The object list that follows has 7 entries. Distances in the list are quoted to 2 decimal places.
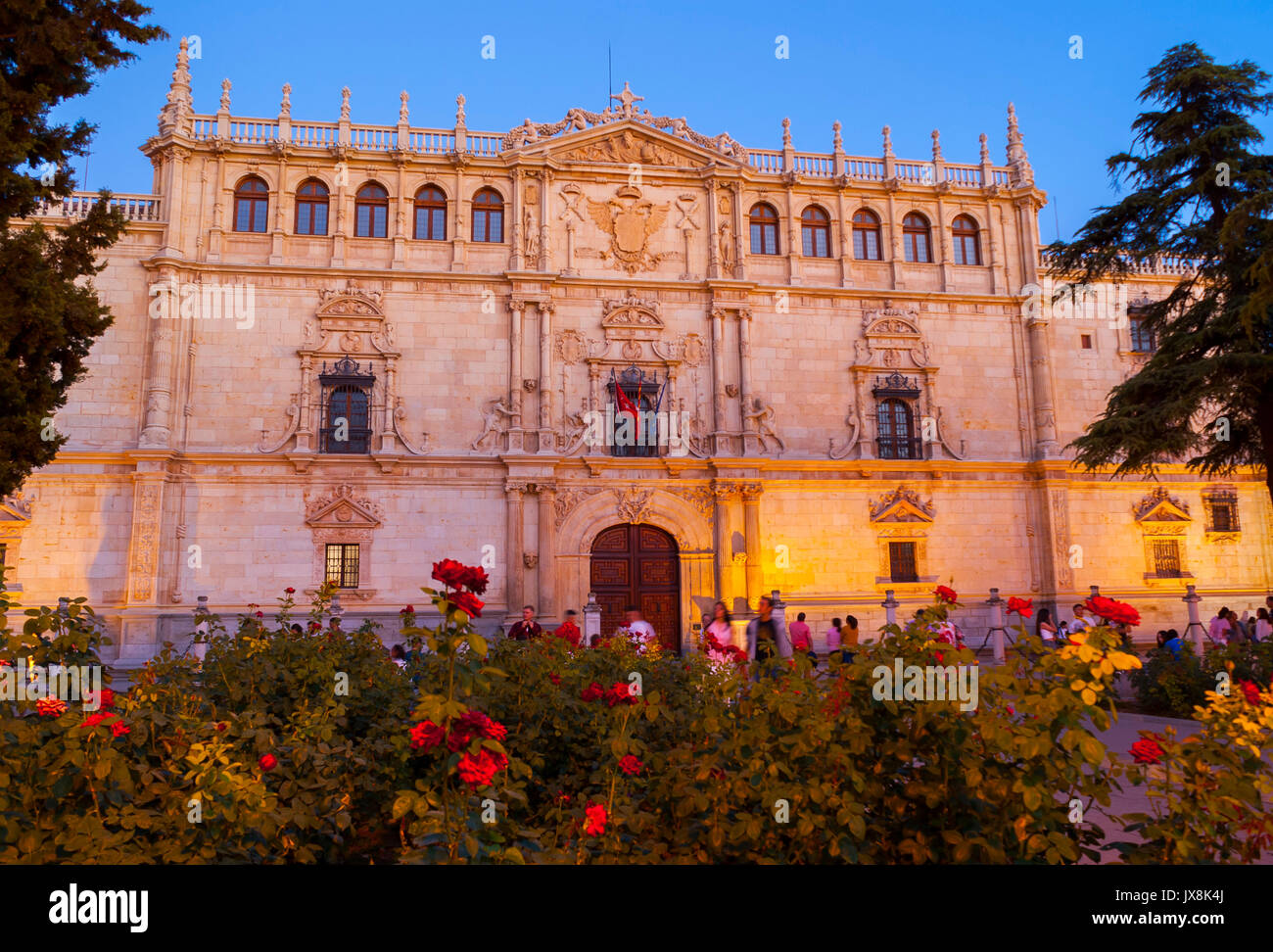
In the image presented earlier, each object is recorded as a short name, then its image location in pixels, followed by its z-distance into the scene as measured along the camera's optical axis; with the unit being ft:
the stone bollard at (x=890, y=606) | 65.26
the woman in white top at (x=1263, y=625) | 47.47
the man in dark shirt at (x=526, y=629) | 40.74
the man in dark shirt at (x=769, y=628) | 41.78
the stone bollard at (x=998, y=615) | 60.64
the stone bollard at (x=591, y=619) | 58.13
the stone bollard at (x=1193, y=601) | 59.68
